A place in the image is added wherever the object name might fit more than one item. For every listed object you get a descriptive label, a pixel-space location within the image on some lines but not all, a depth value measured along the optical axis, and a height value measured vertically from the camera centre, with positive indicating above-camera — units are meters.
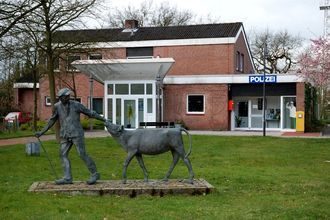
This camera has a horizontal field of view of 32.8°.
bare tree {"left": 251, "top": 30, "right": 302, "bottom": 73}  60.16 +6.20
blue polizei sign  37.20 +1.88
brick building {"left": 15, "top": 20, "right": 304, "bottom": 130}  37.53 +1.59
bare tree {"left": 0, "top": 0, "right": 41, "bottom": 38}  17.12 +2.93
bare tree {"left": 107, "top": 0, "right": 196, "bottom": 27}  61.10 +9.92
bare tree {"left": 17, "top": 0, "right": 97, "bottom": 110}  21.78 +3.42
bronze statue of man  10.91 -0.43
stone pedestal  10.20 -1.51
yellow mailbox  36.78 -0.94
